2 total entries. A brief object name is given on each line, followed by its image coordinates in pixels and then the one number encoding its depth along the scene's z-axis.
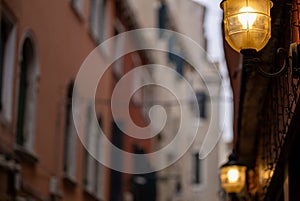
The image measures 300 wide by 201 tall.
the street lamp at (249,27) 6.14
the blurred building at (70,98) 15.63
